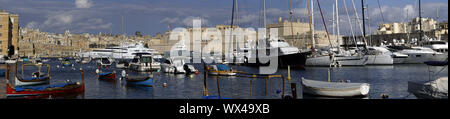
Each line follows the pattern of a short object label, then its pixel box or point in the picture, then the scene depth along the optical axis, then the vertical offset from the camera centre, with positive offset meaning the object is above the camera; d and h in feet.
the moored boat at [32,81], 95.21 -6.74
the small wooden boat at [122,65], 223.67 -5.29
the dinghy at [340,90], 70.33 -6.67
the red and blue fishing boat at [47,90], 81.00 -7.65
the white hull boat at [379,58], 205.87 -1.57
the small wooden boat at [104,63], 263.49 -4.85
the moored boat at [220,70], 139.44 -5.51
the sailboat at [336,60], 195.11 -2.44
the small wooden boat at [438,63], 65.49 -1.43
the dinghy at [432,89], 59.93 -5.73
